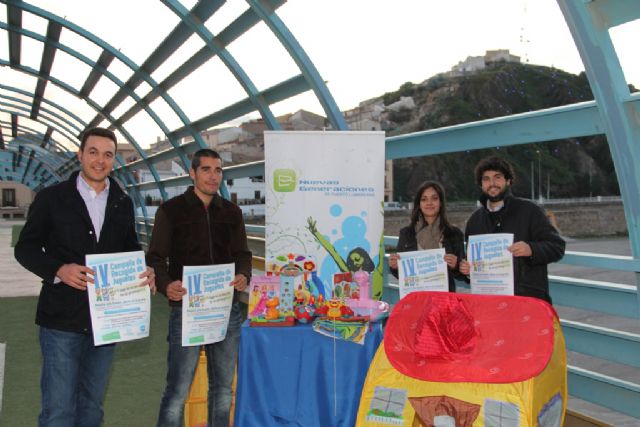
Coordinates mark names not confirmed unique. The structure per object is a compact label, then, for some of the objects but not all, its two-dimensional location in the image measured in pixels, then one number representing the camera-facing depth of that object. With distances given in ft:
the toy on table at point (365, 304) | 10.73
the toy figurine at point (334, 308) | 10.55
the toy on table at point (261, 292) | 10.81
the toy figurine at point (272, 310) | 10.73
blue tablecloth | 10.40
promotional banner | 12.45
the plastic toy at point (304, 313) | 10.77
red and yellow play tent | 8.01
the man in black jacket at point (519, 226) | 9.94
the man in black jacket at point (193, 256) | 10.36
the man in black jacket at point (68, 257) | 8.74
